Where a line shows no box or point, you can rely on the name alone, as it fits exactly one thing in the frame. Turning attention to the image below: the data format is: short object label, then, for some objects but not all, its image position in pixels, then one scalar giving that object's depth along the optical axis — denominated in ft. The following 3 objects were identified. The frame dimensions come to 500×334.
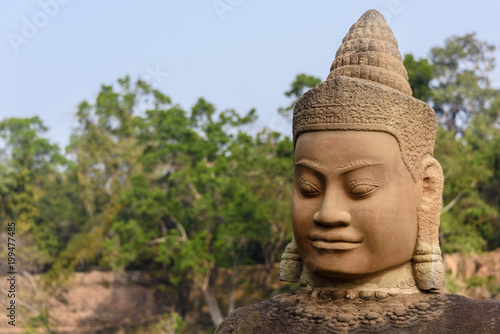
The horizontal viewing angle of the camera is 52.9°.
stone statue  10.00
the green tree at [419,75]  47.60
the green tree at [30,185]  72.47
